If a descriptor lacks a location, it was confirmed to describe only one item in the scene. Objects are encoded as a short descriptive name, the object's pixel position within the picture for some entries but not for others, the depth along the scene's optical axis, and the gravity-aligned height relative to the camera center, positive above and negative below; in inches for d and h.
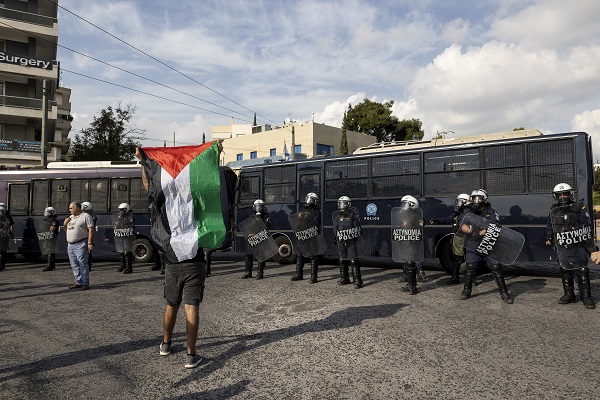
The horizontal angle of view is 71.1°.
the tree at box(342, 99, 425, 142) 1800.0 +410.2
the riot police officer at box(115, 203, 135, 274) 413.7 -15.5
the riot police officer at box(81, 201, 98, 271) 334.2 +9.3
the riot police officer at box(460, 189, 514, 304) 260.7 -27.1
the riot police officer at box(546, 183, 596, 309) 243.3 -17.0
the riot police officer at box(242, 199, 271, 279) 361.7 +0.6
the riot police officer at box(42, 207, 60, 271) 431.2 -6.2
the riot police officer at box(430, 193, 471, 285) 313.0 -16.3
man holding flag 161.2 +0.1
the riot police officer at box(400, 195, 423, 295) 287.1 -32.6
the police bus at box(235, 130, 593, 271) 323.6 +33.5
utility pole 756.0 +178.8
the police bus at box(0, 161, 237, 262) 485.7 +28.1
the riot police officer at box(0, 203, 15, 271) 431.5 -11.2
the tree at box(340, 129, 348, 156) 1571.6 +281.6
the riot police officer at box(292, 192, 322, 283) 342.6 -30.8
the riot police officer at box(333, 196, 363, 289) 317.7 -12.2
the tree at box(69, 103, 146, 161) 1201.4 +233.4
